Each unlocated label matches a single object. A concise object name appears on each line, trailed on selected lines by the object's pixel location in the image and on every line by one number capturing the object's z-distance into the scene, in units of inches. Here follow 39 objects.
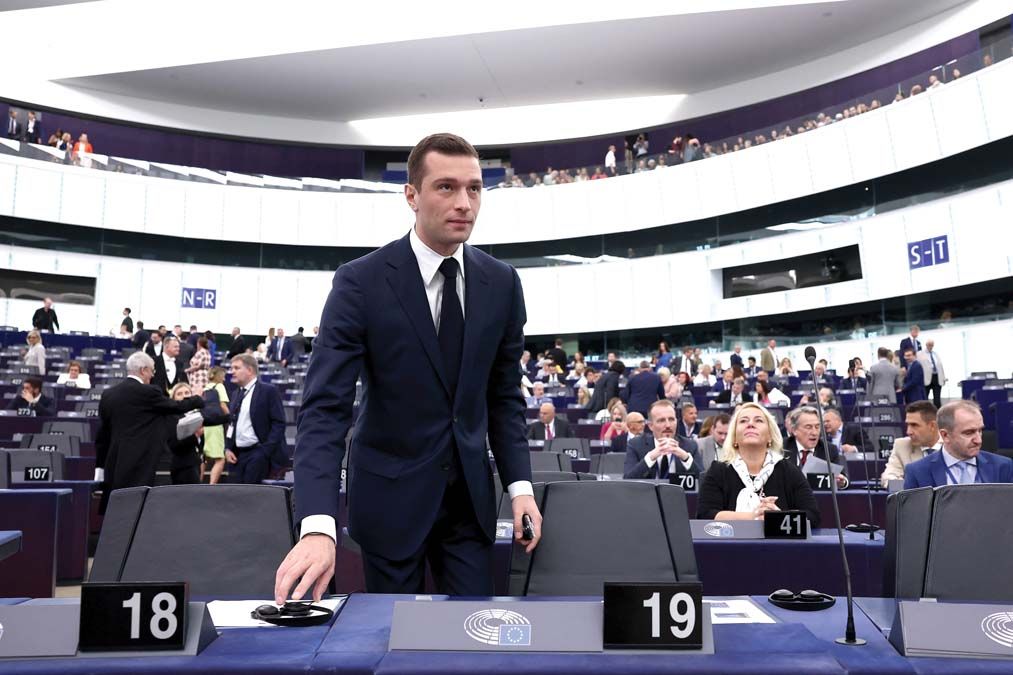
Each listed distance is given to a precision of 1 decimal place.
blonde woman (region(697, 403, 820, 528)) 162.4
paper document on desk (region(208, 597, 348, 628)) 58.8
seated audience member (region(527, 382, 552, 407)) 468.4
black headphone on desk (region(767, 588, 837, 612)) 65.6
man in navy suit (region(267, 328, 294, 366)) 740.1
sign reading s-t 655.1
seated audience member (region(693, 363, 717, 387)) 586.6
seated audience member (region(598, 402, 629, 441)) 353.1
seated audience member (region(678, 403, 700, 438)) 341.1
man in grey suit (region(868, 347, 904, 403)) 469.1
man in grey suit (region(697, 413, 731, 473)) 256.2
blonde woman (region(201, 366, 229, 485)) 293.8
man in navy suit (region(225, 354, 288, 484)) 243.0
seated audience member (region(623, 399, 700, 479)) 224.1
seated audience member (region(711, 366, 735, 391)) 470.3
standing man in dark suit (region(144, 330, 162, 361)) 503.8
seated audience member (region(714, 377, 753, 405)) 445.7
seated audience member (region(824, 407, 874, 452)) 276.8
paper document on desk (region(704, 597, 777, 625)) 60.5
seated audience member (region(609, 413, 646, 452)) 281.3
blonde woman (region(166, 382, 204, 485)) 250.7
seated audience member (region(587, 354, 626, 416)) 460.1
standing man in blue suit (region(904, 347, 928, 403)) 457.4
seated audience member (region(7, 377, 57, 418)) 394.0
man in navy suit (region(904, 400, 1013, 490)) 153.6
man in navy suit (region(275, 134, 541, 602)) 76.5
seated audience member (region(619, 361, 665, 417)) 418.9
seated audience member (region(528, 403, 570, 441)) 372.2
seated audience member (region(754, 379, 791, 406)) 450.0
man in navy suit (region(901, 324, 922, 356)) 513.2
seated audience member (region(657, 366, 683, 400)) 450.0
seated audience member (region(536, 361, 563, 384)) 621.0
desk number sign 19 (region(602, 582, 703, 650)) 49.4
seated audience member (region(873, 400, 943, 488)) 209.0
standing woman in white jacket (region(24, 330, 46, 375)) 547.5
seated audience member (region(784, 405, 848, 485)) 234.1
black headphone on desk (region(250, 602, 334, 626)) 57.9
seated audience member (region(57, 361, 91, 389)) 492.7
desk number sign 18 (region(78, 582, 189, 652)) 49.7
